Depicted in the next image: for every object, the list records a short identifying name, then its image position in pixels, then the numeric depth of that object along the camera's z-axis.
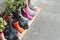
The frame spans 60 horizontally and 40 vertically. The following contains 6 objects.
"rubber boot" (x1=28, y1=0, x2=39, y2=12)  2.05
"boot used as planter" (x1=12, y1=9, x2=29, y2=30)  1.62
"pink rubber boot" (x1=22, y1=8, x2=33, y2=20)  1.80
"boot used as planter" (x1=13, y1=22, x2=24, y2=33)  1.58
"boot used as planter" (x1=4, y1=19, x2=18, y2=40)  1.45
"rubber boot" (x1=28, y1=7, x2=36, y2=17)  1.94
